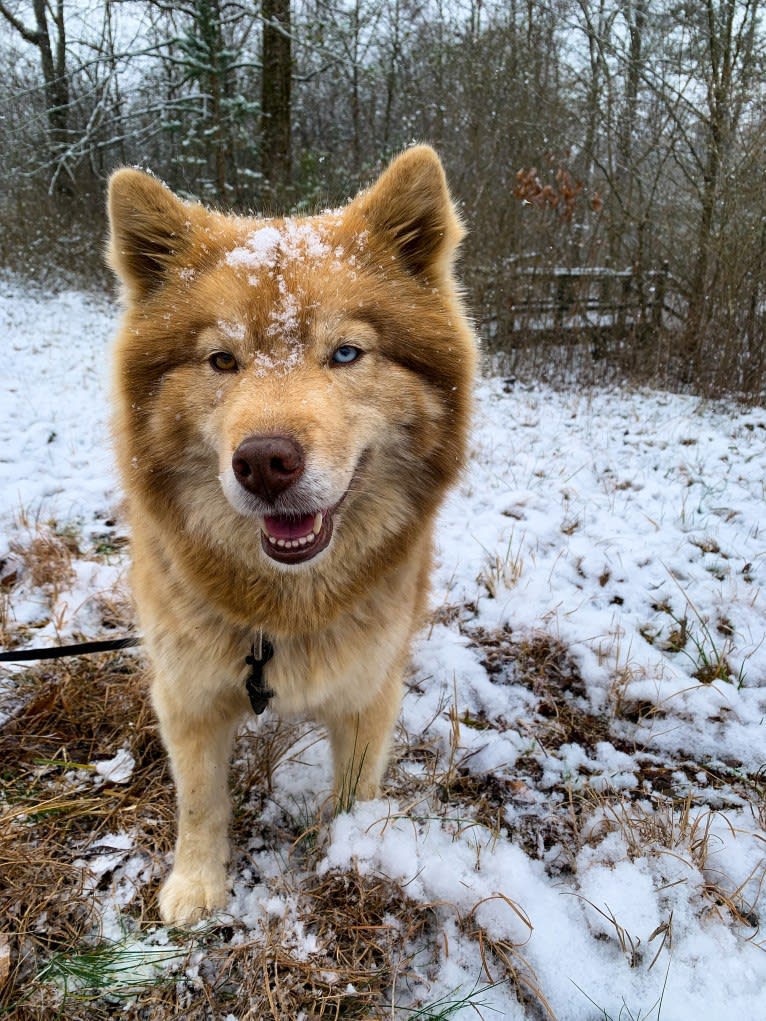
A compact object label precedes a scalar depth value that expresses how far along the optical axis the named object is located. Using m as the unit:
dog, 0.54
